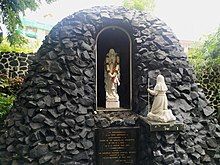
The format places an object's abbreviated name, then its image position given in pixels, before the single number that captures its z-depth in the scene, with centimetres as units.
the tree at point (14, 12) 525
